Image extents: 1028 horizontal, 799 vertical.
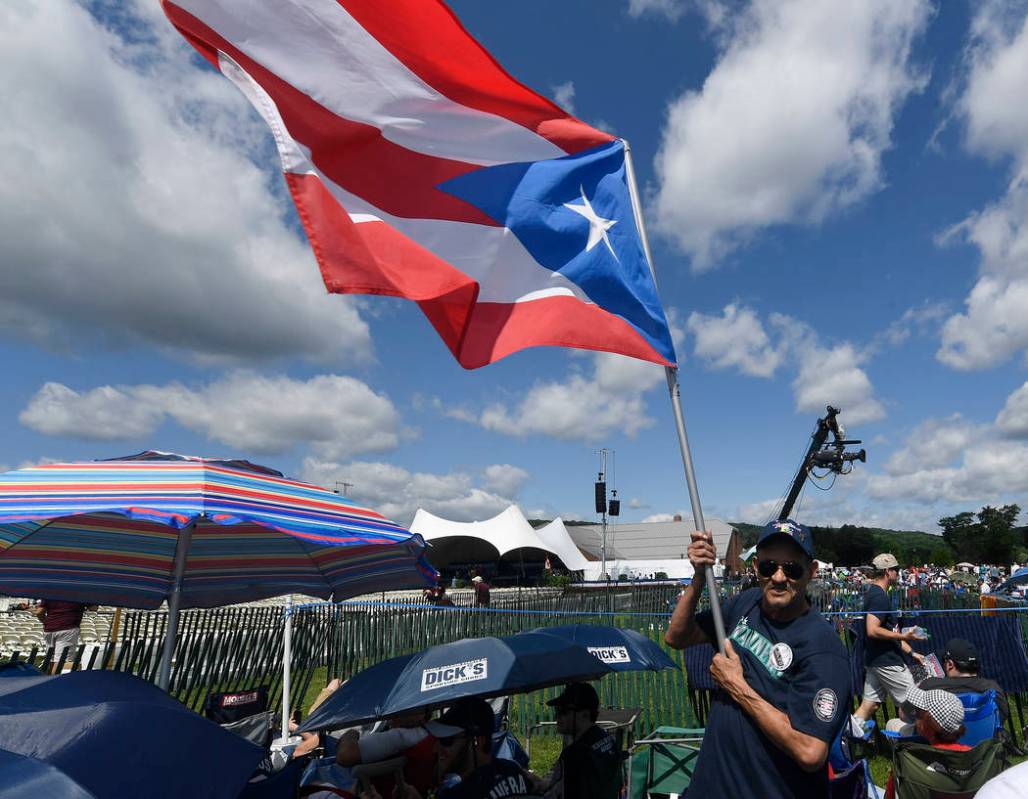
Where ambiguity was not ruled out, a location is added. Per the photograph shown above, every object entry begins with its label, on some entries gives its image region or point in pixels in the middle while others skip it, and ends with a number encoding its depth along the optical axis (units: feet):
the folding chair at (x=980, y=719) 15.72
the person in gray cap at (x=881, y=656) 21.84
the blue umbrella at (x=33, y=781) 4.17
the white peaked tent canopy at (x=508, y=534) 141.49
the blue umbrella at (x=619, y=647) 16.90
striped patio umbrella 10.64
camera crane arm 125.70
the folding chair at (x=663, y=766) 16.35
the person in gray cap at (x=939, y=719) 13.51
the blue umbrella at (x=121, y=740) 6.89
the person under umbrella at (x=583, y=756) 12.01
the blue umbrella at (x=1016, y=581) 56.29
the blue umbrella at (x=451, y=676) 12.97
